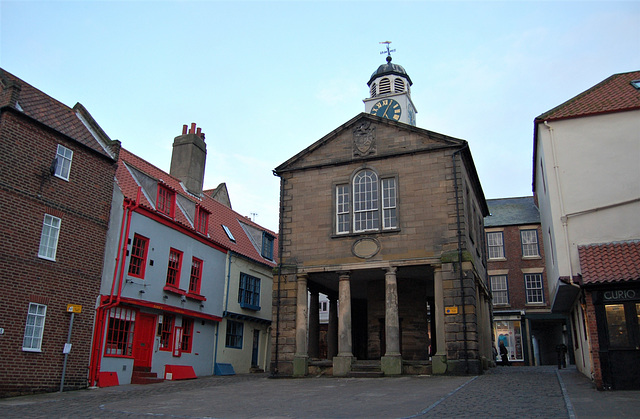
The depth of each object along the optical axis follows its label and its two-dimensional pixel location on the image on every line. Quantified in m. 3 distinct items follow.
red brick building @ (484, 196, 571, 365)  34.75
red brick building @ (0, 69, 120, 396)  15.41
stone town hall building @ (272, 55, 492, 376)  19.61
